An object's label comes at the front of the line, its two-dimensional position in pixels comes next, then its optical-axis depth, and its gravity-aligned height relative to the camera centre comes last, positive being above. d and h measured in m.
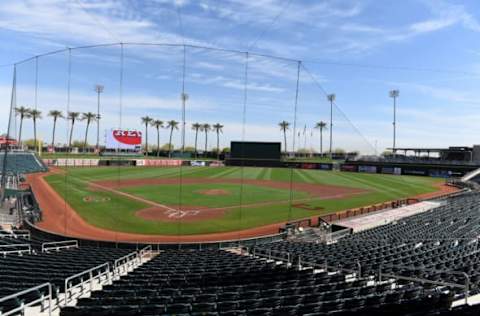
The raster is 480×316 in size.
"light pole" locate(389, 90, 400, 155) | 87.00 +16.61
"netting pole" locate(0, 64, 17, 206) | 21.00 +2.89
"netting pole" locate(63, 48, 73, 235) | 18.12 +3.87
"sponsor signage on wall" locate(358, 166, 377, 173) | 74.73 -2.70
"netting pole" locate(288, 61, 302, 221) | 19.58 +3.21
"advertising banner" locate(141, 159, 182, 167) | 78.17 -2.93
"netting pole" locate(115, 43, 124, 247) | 17.43 +3.42
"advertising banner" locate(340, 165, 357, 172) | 77.44 -2.69
